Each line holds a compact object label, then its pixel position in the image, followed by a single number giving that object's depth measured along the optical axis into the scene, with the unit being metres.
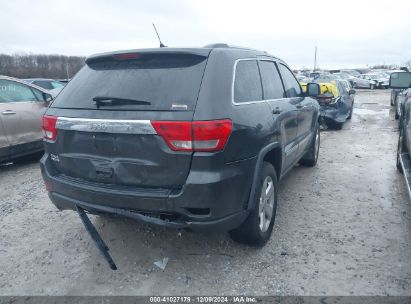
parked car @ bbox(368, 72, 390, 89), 31.93
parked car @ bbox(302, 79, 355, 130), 9.88
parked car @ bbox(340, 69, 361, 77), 38.56
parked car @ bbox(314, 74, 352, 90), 17.00
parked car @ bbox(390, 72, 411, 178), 4.17
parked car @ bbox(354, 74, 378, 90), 32.12
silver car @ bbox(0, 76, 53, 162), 5.75
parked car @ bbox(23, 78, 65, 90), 13.44
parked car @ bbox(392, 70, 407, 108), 15.44
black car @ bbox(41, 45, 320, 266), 2.51
